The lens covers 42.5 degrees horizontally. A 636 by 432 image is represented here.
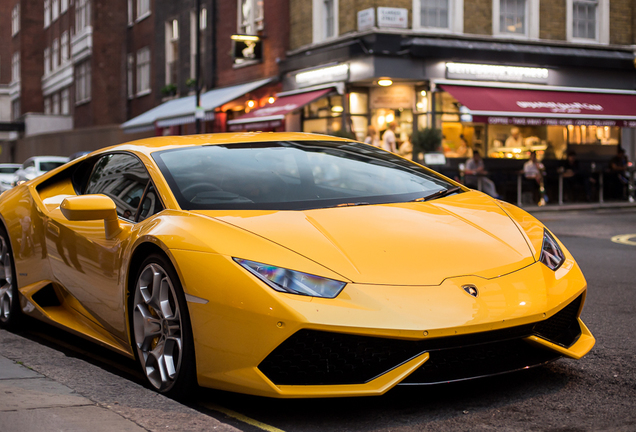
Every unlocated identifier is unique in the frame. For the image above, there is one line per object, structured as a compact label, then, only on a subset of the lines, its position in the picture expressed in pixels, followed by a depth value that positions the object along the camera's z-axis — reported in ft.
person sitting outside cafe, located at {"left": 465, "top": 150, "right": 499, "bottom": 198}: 64.54
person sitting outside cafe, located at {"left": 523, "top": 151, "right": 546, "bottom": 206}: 68.69
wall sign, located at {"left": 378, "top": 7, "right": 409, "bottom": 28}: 69.15
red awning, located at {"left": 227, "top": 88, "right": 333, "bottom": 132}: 73.82
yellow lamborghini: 10.43
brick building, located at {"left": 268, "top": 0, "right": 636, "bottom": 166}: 70.03
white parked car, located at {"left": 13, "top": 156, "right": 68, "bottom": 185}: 82.33
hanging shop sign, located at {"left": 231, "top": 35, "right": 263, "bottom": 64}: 84.64
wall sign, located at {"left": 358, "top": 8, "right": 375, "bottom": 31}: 68.90
